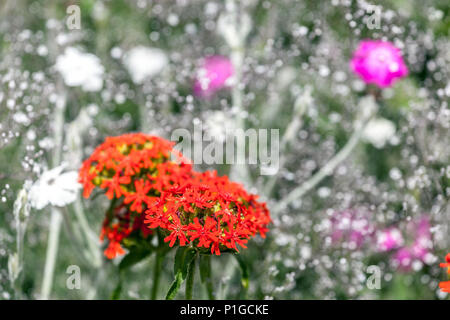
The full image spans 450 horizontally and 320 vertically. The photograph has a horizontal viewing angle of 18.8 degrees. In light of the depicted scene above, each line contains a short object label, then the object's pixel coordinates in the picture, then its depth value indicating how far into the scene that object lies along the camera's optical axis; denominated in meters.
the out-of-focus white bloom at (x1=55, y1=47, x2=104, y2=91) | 0.84
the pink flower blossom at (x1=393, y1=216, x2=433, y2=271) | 0.81
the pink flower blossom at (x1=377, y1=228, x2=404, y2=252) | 0.81
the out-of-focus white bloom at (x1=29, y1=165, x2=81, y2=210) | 0.76
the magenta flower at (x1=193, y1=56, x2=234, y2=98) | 0.85
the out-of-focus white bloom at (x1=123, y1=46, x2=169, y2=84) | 0.87
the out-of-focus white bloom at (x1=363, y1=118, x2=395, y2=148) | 0.87
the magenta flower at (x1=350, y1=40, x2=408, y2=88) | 0.83
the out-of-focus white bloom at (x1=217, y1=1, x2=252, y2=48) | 0.84
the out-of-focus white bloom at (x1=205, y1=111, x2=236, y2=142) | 0.83
